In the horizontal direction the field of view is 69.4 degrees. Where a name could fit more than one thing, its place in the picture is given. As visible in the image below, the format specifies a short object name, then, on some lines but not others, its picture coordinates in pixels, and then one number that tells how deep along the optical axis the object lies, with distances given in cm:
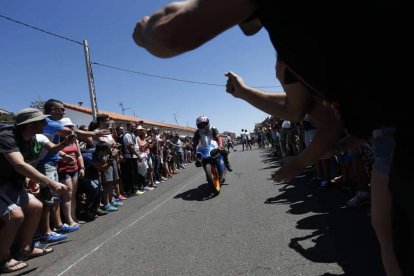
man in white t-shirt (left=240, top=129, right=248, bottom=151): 2722
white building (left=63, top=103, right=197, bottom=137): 2619
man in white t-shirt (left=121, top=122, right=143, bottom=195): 825
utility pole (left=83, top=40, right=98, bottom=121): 1444
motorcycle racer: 767
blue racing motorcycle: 650
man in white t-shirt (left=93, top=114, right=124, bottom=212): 651
